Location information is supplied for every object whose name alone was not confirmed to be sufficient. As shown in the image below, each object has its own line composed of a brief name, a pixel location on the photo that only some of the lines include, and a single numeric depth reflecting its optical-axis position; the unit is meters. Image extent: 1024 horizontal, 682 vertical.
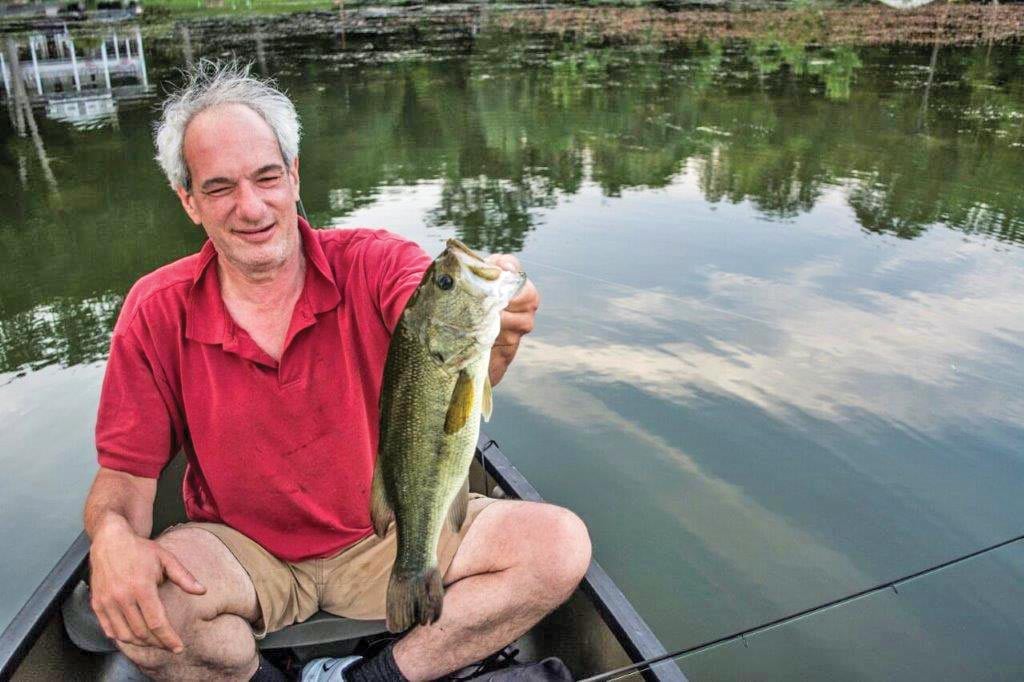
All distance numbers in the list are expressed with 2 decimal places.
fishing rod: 2.22
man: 2.44
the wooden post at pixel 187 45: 24.00
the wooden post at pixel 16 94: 16.12
